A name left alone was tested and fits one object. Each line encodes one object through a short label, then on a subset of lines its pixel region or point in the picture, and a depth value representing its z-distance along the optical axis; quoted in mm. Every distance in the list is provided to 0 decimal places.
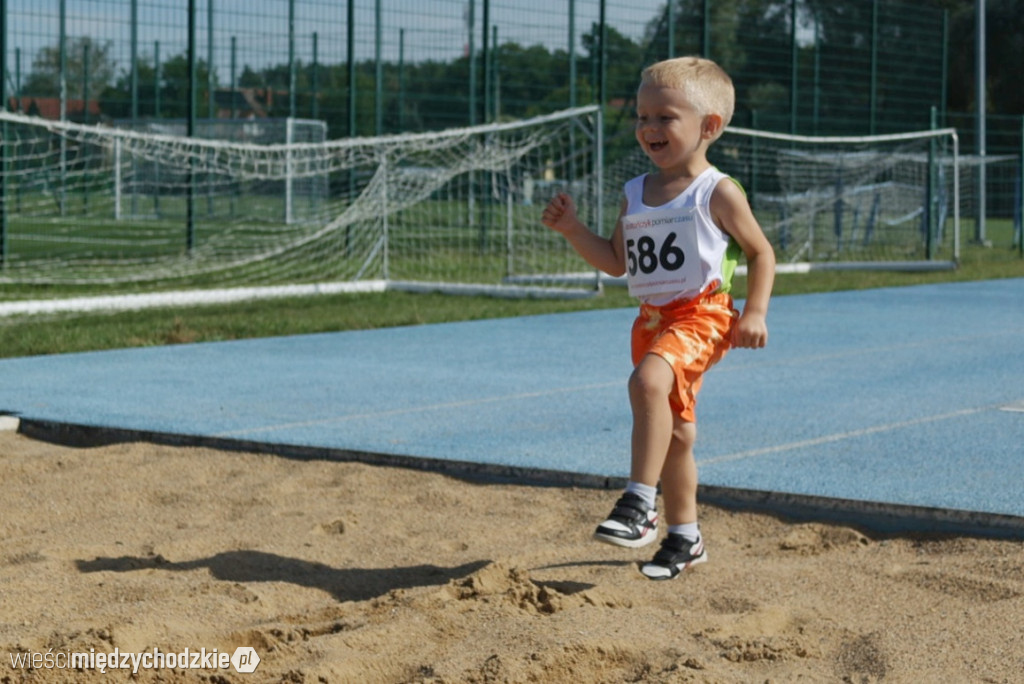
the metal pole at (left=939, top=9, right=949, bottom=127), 25594
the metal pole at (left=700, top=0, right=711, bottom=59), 20203
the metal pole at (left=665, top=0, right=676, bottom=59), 20047
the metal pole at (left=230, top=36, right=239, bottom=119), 17059
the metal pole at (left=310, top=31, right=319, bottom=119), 17131
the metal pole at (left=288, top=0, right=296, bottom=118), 16281
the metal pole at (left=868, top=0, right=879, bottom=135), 24172
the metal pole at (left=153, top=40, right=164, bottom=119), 16672
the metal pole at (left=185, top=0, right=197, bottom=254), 14336
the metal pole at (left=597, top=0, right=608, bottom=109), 17672
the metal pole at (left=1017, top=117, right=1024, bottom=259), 22094
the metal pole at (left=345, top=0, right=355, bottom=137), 16734
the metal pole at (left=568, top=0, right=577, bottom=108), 18781
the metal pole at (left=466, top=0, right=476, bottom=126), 17811
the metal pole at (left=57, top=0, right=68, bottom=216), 14853
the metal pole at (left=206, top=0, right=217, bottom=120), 15470
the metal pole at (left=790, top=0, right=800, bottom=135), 22109
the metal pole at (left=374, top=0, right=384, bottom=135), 17062
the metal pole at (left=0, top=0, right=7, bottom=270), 12875
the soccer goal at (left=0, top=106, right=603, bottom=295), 14602
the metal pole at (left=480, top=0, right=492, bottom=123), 17203
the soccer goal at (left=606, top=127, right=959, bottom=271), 20391
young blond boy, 4020
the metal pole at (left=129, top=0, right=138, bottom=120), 14297
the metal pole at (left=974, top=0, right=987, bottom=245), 23641
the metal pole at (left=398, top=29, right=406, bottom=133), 17625
